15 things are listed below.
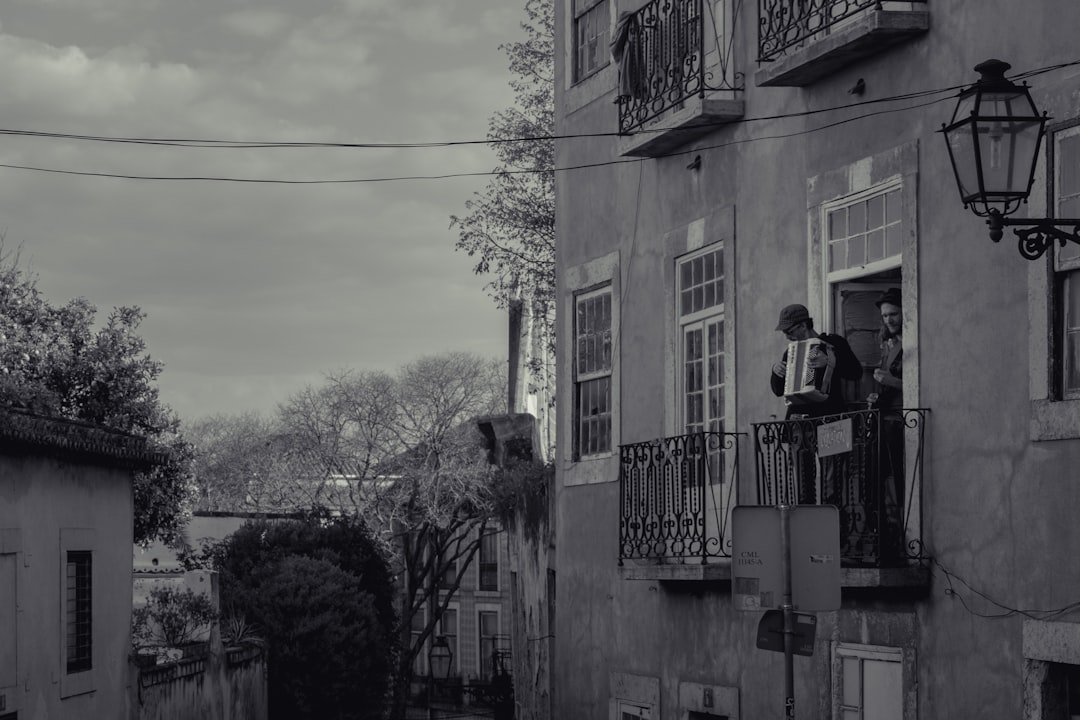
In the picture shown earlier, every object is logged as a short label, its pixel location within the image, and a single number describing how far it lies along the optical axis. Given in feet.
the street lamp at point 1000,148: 29.25
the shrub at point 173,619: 81.05
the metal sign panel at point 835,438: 40.81
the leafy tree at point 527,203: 100.63
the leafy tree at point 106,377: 106.73
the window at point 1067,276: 35.83
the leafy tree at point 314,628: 99.45
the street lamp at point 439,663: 173.99
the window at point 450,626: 205.67
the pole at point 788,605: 33.81
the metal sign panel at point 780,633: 34.83
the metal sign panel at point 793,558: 34.76
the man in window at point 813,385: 43.39
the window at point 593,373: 57.93
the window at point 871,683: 41.37
